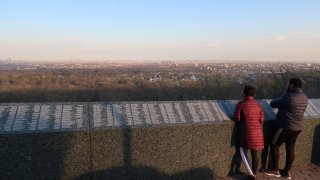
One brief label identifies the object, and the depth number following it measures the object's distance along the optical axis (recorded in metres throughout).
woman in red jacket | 3.93
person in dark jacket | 3.96
